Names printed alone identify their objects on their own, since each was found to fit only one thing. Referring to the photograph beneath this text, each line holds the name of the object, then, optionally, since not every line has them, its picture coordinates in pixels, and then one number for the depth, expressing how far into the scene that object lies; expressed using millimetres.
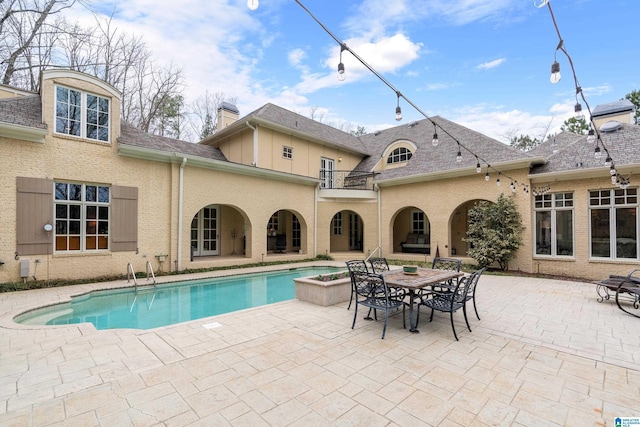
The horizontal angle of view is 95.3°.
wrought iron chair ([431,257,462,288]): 6978
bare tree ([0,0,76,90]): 11875
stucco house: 8234
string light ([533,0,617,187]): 2881
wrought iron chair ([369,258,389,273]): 7719
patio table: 4778
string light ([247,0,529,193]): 2821
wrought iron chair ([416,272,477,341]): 4738
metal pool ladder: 7348
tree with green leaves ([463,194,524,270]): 10914
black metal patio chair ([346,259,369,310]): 7064
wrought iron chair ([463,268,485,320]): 5016
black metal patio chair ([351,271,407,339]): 4748
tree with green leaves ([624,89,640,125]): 19008
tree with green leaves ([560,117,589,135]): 20422
